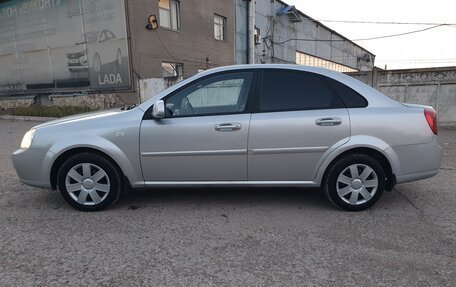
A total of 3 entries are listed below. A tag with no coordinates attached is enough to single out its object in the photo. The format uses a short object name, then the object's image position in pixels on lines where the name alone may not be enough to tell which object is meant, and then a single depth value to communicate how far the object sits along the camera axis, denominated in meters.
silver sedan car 3.69
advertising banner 13.62
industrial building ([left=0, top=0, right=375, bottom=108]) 13.54
